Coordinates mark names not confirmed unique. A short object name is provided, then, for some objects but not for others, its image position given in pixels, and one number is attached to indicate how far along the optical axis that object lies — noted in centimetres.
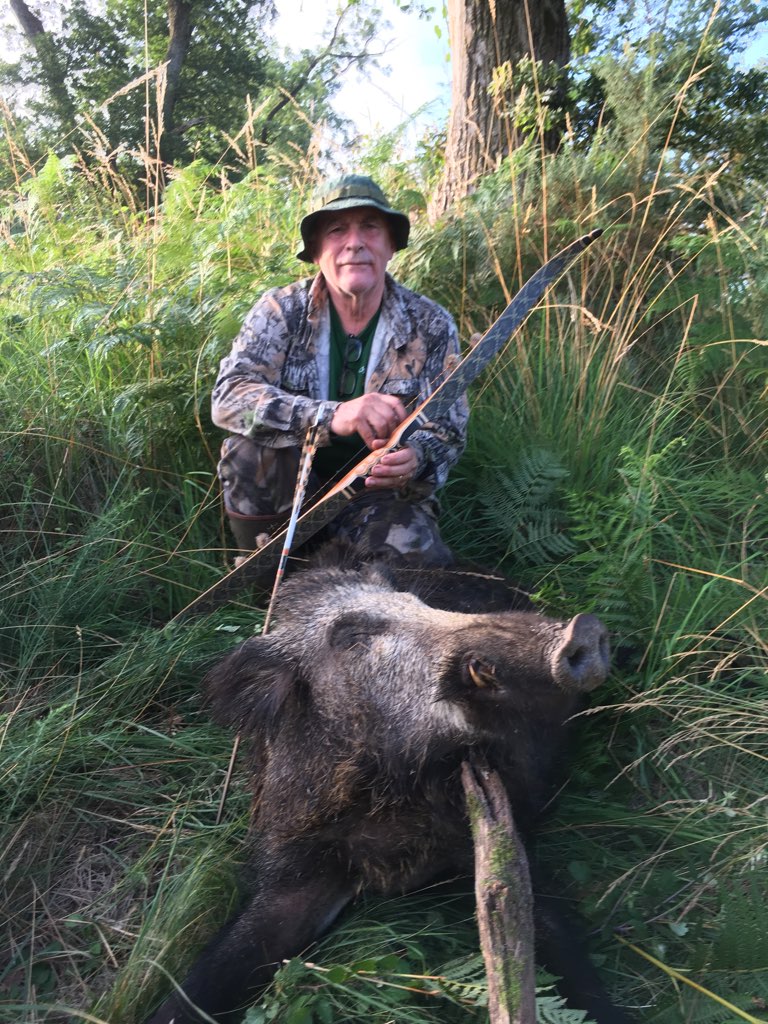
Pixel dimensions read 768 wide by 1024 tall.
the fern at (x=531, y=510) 344
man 342
